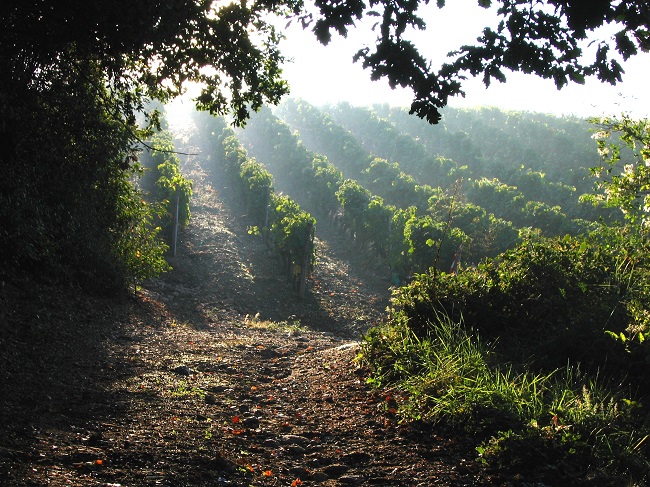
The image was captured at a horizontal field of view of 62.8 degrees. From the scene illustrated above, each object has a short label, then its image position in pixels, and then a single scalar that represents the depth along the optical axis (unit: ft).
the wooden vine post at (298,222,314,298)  65.51
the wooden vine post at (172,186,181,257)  69.16
